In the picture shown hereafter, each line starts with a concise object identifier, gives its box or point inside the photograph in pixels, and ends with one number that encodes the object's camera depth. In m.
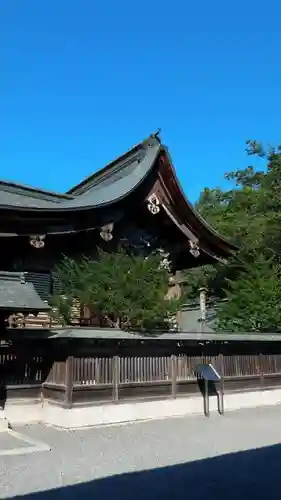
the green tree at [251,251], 16.89
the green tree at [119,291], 11.44
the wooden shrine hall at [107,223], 12.07
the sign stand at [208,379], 11.51
